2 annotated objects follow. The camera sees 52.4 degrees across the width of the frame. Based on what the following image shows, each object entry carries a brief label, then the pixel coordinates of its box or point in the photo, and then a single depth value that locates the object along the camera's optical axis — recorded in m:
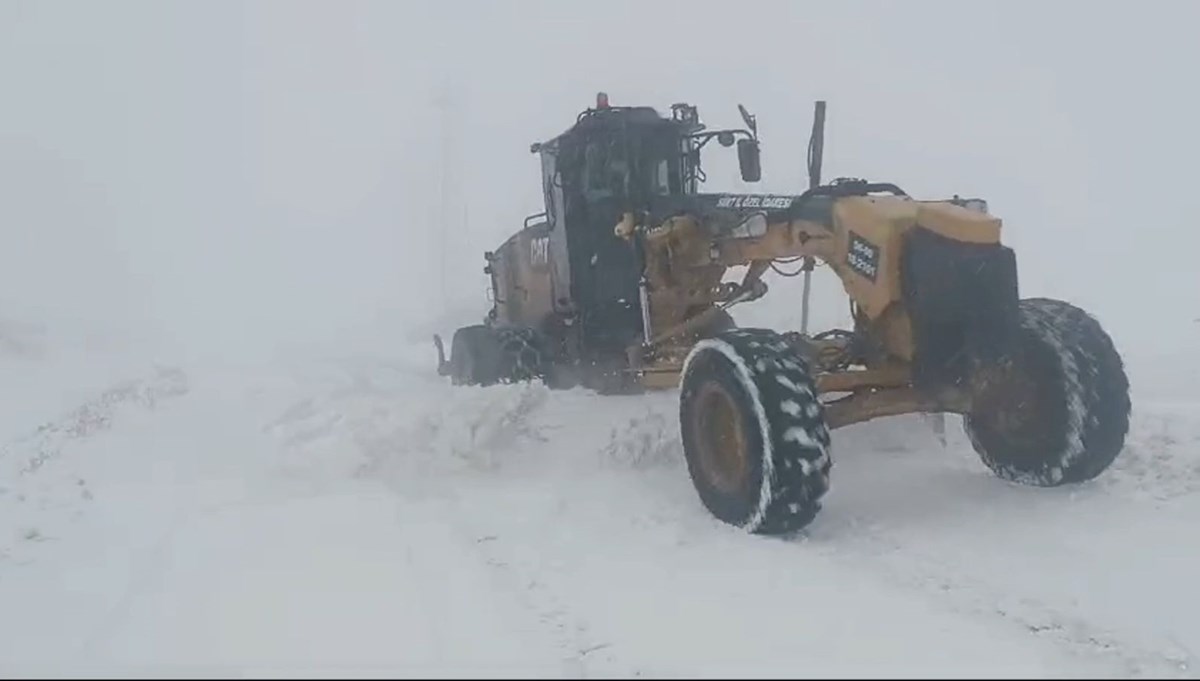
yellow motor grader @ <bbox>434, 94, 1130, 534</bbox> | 6.47
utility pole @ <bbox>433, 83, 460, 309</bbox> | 49.56
